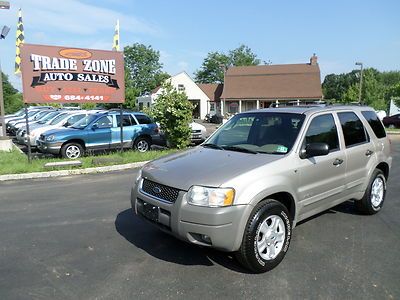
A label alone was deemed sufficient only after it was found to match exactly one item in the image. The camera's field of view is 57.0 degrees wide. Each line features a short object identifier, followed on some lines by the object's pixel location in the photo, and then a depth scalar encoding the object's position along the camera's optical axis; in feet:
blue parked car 40.45
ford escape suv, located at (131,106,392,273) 12.21
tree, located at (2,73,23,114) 161.89
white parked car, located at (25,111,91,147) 48.73
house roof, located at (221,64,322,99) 156.66
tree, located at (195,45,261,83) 262.88
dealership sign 34.94
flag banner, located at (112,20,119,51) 50.04
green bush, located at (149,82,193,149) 43.04
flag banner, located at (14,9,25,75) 54.65
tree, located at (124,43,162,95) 279.90
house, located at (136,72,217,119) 173.59
